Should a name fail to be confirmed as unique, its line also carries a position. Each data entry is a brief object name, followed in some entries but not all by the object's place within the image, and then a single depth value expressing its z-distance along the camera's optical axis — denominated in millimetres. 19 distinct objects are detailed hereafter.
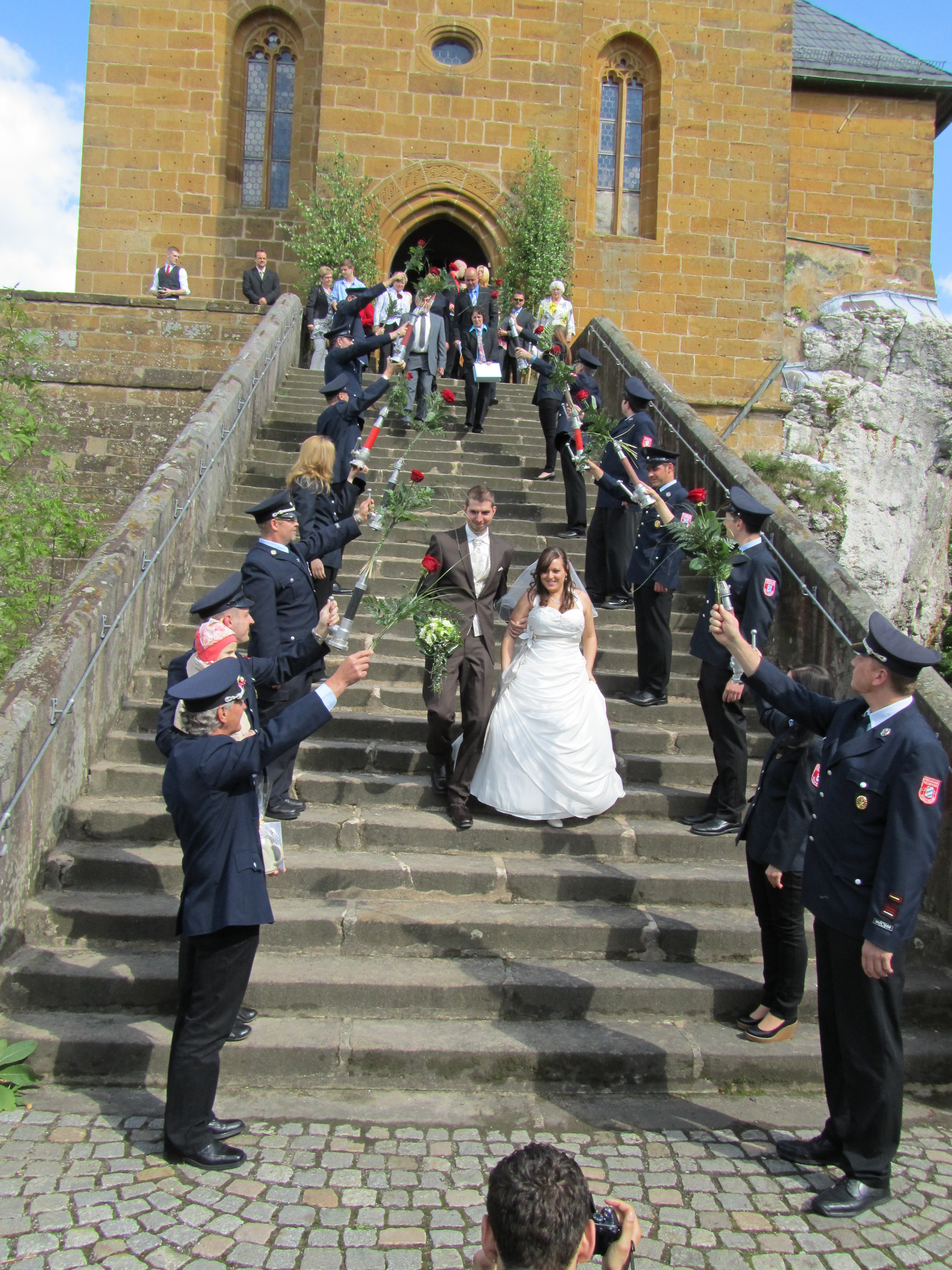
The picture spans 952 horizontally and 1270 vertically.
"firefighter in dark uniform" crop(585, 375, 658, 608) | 8469
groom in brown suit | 6176
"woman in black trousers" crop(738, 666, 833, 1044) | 4742
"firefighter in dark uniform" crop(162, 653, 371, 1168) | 3877
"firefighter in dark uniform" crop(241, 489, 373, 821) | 5953
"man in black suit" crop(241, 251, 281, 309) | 15688
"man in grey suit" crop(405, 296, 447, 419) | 12383
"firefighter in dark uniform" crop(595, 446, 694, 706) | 7340
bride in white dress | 6129
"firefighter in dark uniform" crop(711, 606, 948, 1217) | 3812
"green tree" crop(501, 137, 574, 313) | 17281
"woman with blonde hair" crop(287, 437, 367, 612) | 7074
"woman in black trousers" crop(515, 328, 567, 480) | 10352
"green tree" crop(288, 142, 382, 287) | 16859
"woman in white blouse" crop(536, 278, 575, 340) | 14562
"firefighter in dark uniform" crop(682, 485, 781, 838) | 6242
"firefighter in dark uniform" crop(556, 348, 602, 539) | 9562
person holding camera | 1962
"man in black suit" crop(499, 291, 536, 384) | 13758
